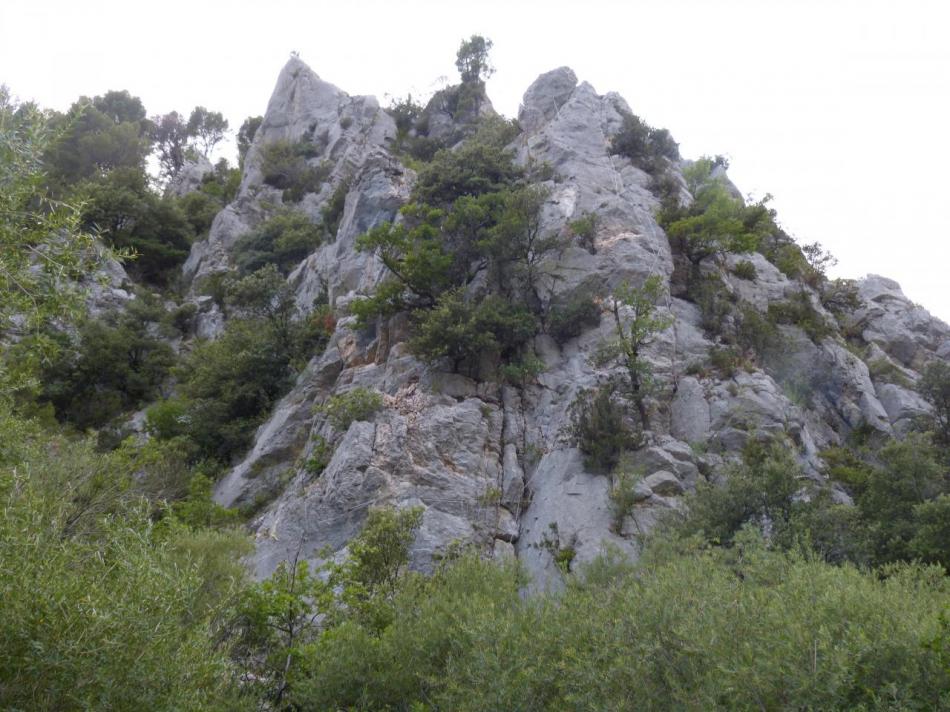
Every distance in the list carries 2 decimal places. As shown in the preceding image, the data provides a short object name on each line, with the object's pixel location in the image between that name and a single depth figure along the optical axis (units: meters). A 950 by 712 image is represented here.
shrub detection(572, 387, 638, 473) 17.75
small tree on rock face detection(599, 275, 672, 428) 18.95
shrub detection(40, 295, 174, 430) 27.48
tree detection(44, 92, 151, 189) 43.25
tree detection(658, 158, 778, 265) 24.92
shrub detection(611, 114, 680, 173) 30.97
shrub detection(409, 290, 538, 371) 20.95
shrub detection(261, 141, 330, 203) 42.69
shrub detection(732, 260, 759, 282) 25.81
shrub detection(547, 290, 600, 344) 22.42
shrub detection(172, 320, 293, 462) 24.28
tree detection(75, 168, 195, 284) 37.62
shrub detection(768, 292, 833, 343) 23.66
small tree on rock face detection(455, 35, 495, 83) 43.28
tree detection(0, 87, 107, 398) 7.21
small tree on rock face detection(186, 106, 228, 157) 60.88
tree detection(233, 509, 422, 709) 10.39
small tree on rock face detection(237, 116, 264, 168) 56.24
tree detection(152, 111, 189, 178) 58.62
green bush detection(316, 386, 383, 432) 19.80
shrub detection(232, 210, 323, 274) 35.97
